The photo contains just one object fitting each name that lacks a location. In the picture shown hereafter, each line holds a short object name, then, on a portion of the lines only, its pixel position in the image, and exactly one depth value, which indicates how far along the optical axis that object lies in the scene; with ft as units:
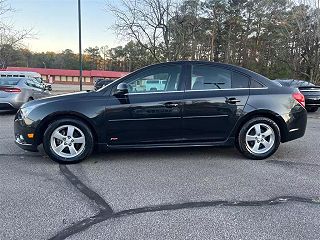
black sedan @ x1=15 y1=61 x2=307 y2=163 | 11.98
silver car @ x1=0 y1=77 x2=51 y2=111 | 25.26
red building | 172.78
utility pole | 48.88
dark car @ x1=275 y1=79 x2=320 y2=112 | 29.25
